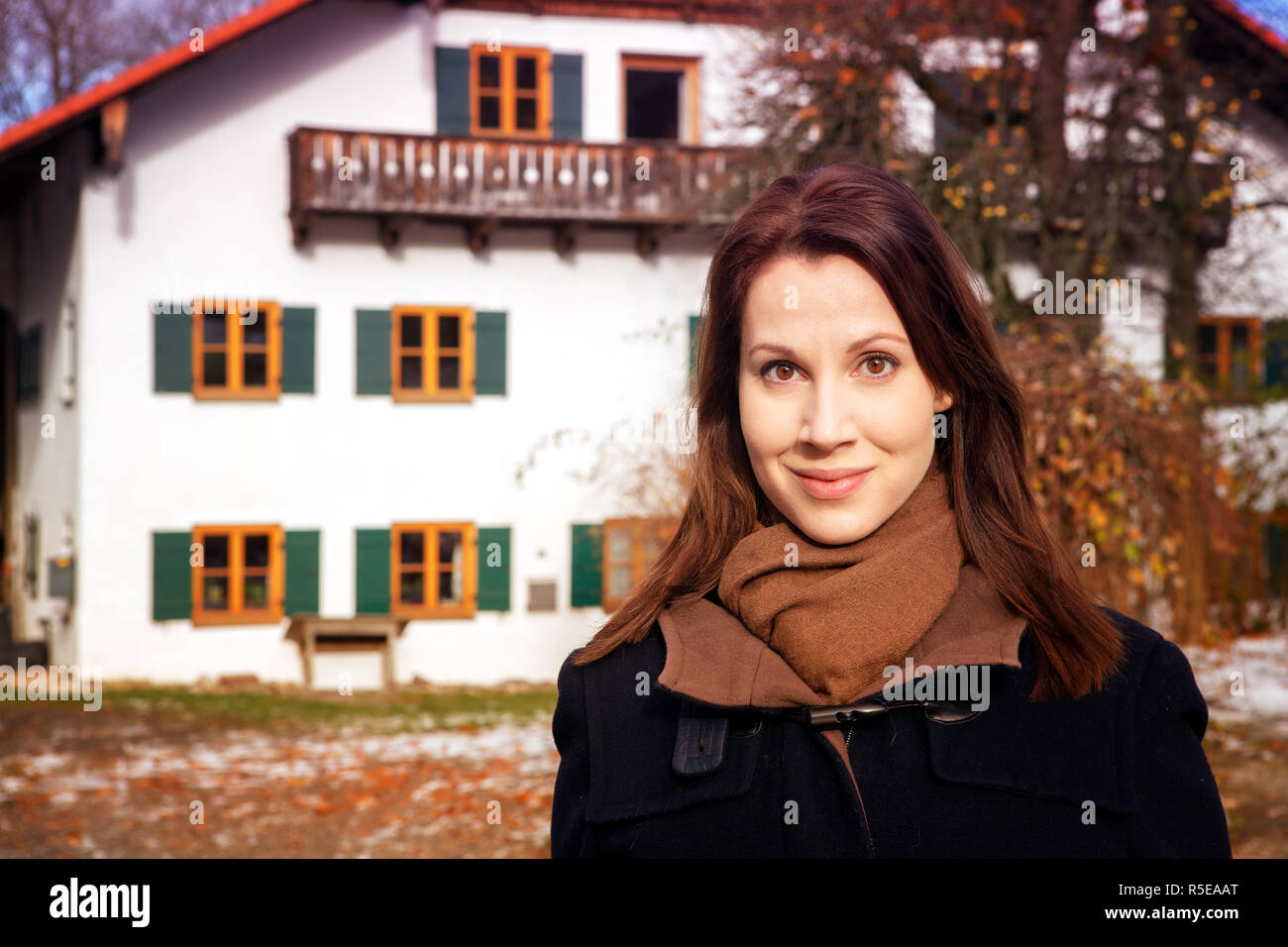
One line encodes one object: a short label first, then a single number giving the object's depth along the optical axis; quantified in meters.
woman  1.74
